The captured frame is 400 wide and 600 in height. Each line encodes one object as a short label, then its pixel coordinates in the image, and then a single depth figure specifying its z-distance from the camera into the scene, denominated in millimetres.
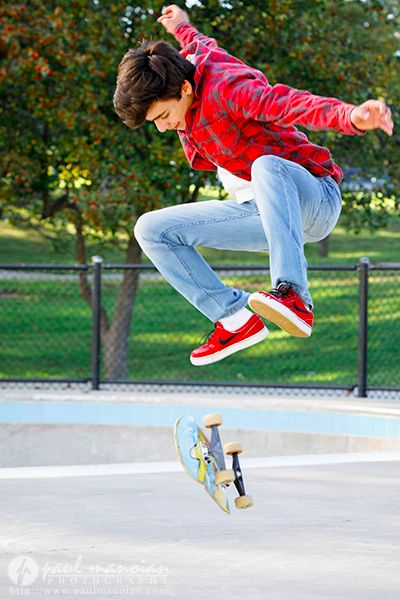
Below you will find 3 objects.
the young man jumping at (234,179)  5607
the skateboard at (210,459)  6576
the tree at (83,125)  14437
